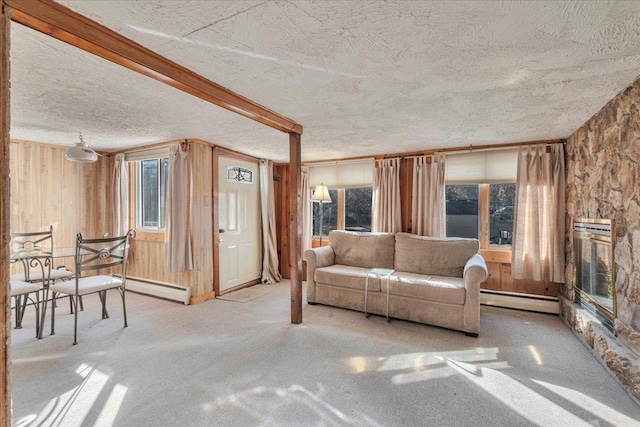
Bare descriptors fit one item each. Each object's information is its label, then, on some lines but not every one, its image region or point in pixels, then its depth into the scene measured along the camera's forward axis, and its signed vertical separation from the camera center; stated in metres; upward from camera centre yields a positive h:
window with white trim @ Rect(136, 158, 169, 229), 4.51 +0.32
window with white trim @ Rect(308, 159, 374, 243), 5.01 +0.32
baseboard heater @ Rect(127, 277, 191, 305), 4.04 -1.08
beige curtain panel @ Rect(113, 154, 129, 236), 4.68 +0.28
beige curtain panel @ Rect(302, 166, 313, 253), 5.34 +0.00
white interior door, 4.58 -0.14
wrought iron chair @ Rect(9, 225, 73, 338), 3.19 -0.60
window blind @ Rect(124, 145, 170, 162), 4.30 +0.88
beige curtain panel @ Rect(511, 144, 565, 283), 3.62 -0.04
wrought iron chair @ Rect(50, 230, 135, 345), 2.88 -0.71
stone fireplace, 2.54 -0.53
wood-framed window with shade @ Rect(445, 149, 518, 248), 4.04 +0.24
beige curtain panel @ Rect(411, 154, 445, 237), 4.26 +0.22
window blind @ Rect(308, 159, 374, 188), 4.96 +0.67
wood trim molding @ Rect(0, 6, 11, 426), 1.24 -0.02
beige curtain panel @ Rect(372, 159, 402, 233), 4.54 +0.24
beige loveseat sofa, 3.15 -0.77
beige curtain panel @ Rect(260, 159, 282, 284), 5.23 -0.23
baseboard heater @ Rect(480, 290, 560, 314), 3.71 -1.14
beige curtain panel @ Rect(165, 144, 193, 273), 3.97 +0.04
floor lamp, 4.68 +0.28
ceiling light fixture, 3.18 +0.64
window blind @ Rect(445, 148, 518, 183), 3.98 +0.63
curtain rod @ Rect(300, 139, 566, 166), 3.74 +0.89
